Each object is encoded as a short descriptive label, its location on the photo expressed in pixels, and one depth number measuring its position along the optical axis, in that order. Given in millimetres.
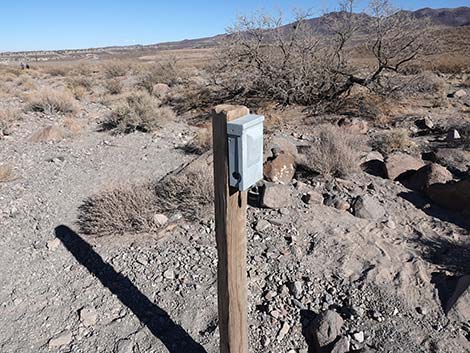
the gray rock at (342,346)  2627
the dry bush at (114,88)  15562
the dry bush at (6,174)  5812
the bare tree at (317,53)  10398
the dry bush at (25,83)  16847
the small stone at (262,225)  4082
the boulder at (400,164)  5242
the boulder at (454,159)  5582
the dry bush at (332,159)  5258
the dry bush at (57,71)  25419
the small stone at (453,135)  6875
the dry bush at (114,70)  22781
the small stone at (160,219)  4262
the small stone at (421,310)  2908
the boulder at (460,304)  2822
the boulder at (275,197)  4422
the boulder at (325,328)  2729
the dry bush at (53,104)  10967
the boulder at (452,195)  4391
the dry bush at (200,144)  7041
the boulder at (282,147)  5730
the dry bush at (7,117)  8773
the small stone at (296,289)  3180
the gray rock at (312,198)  4550
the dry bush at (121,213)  4211
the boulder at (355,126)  7884
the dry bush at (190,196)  4422
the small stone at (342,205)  4427
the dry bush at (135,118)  8922
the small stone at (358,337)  2729
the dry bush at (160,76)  16656
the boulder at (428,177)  4809
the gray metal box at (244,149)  1776
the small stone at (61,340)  2799
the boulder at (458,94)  11530
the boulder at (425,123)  8117
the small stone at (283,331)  2818
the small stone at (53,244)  4039
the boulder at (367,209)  4266
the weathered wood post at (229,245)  1871
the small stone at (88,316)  2998
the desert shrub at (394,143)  6633
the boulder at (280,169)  5055
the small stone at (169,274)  3469
